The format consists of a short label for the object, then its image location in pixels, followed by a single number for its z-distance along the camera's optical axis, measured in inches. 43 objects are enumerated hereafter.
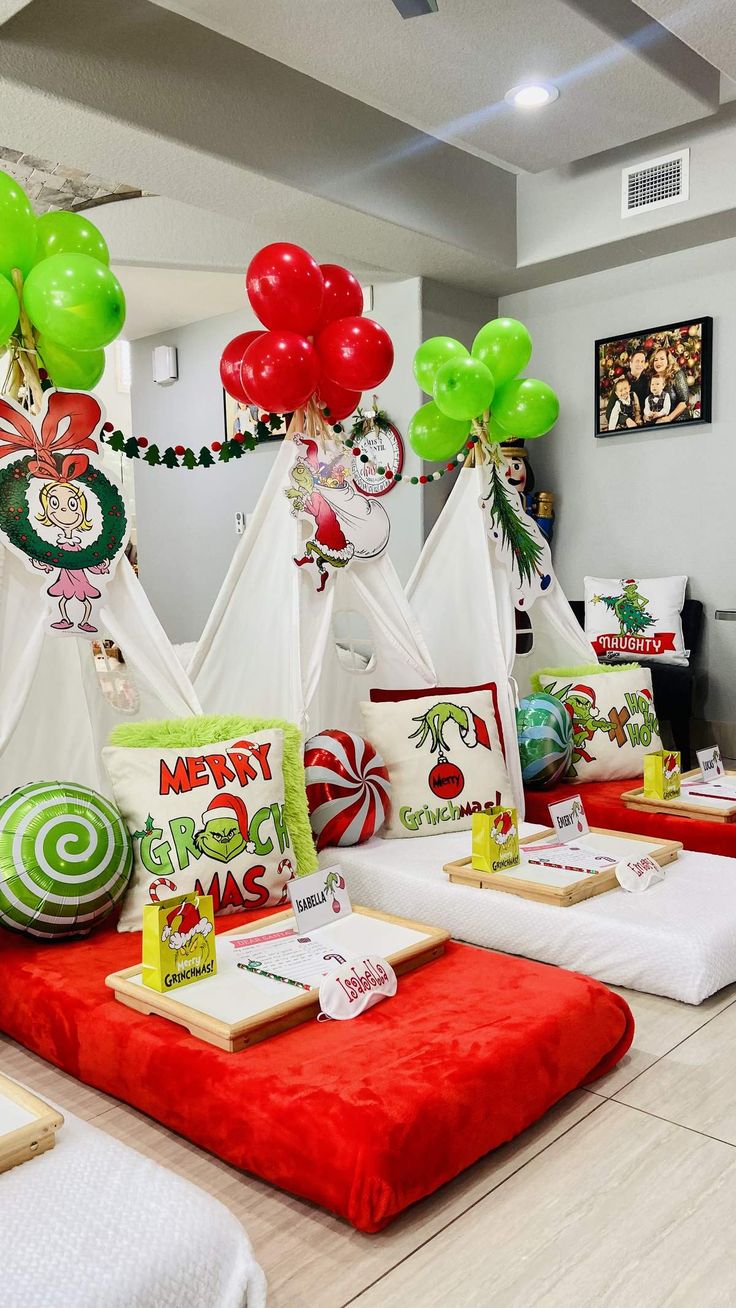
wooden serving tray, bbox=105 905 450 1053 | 73.9
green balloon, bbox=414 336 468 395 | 150.0
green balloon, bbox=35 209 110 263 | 107.5
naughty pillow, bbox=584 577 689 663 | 211.0
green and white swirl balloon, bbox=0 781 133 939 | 90.7
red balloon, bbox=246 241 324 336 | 119.3
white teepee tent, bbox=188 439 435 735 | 132.3
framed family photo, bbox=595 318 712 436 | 213.5
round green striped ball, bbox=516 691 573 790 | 146.9
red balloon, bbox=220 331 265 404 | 133.6
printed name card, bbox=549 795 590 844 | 118.2
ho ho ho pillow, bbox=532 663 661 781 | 154.1
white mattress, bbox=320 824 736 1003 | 93.0
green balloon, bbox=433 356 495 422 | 143.9
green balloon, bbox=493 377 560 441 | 150.3
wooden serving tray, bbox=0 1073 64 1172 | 56.2
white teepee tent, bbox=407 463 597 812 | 151.4
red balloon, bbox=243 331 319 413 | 121.0
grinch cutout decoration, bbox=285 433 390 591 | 133.3
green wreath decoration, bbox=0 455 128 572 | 101.8
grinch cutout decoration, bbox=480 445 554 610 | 154.9
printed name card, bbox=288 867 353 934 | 90.2
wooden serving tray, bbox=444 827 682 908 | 101.3
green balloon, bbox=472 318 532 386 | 148.1
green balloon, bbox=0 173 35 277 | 98.0
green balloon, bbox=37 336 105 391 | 104.3
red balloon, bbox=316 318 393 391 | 124.2
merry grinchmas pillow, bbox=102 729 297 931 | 95.7
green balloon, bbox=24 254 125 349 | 95.7
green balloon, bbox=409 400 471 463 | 155.5
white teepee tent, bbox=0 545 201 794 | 114.0
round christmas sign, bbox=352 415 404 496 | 240.5
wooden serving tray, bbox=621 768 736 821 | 130.3
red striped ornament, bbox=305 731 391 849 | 119.4
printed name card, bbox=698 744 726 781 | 149.5
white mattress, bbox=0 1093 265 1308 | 48.1
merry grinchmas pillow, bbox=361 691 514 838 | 125.7
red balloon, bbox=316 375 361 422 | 133.2
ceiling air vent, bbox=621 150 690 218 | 194.5
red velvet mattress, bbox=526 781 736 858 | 127.8
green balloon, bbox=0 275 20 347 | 95.1
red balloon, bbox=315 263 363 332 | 130.9
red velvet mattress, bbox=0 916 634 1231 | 63.2
